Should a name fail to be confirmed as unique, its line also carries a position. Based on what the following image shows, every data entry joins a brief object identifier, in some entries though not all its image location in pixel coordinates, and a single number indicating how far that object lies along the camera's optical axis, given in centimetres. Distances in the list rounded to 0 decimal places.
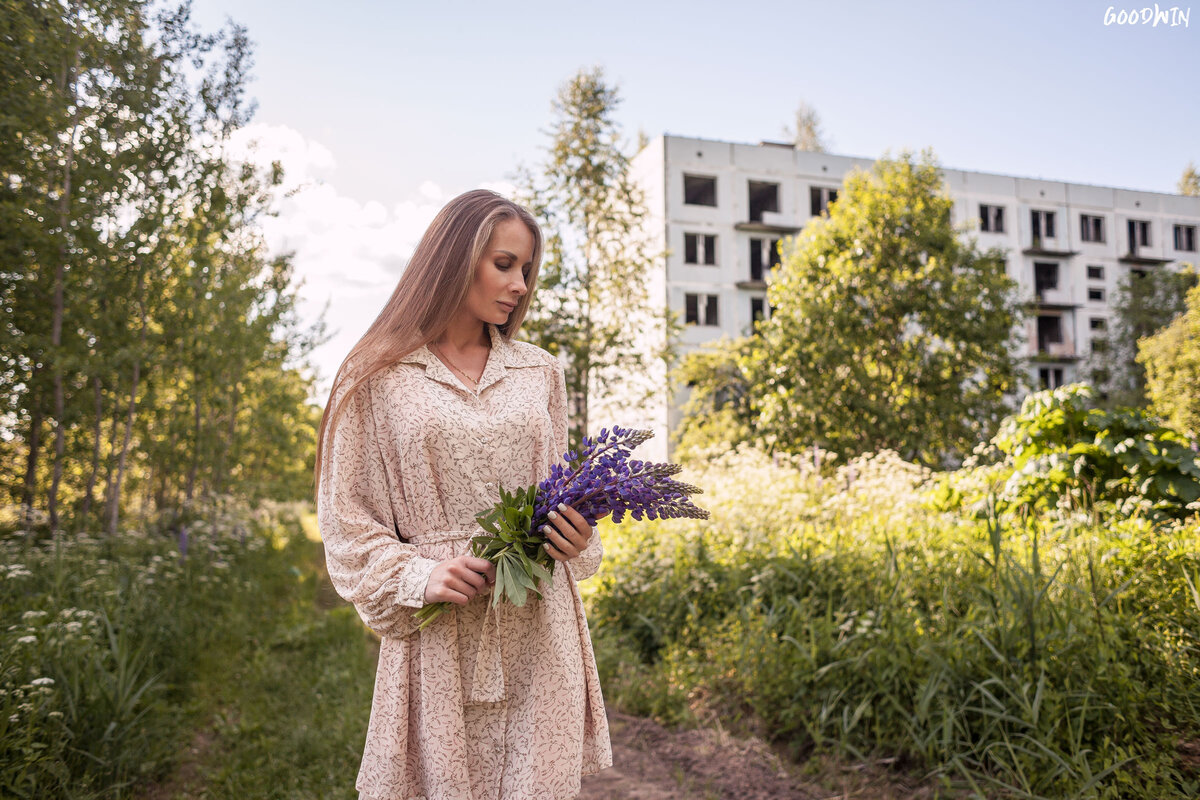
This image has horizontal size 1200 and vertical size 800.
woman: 188
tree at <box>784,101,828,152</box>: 3656
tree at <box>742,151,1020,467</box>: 1388
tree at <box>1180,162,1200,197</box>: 4316
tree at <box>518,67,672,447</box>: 941
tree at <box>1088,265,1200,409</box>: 3155
